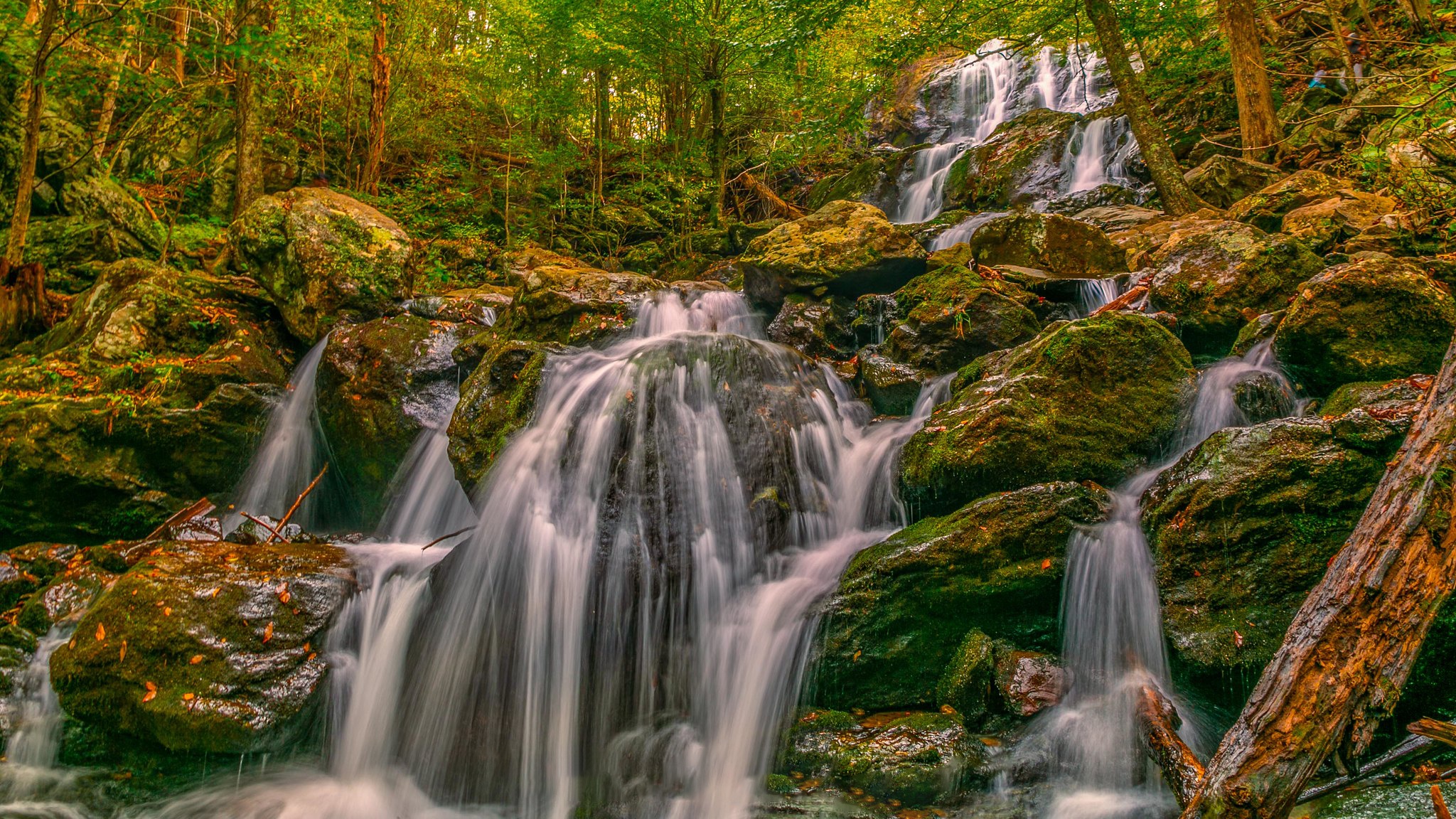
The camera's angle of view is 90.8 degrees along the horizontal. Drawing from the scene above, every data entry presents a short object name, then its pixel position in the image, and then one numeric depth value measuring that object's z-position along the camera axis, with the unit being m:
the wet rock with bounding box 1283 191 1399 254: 6.65
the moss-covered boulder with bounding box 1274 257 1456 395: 4.74
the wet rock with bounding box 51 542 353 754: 4.21
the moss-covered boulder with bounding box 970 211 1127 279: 8.14
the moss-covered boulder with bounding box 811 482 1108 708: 4.27
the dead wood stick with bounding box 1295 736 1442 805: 2.65
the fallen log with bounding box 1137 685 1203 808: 2.90
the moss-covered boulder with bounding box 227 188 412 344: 8.39
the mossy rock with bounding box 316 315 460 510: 7.18
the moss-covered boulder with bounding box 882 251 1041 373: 7.22
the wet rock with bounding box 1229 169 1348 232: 7.49
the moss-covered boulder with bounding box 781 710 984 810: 3.63
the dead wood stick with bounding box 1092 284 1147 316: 6.91
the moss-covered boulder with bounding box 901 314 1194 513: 5.02
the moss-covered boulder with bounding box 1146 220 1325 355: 6.18
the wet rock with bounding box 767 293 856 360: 8.55
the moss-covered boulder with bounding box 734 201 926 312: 8.83
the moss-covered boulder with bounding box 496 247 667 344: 8.30
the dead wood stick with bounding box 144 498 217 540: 6.29
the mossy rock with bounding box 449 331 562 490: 6.21
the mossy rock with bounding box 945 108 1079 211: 12.44
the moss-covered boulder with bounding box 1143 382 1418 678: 3.66
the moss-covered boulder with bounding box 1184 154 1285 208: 9.24
